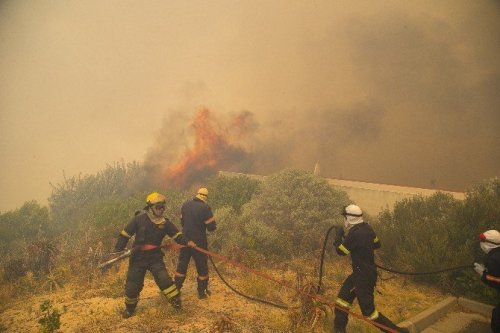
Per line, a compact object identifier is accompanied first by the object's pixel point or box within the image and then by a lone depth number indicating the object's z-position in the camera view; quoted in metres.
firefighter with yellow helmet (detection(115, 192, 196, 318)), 5.66
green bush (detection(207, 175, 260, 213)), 14.26
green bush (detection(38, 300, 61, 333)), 4.93
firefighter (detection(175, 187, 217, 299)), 6.53
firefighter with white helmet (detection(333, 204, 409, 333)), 4.73
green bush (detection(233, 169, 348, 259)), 10.15
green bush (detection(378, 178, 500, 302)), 7.50
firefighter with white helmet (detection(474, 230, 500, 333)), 4.26
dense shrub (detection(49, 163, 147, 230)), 20.14
